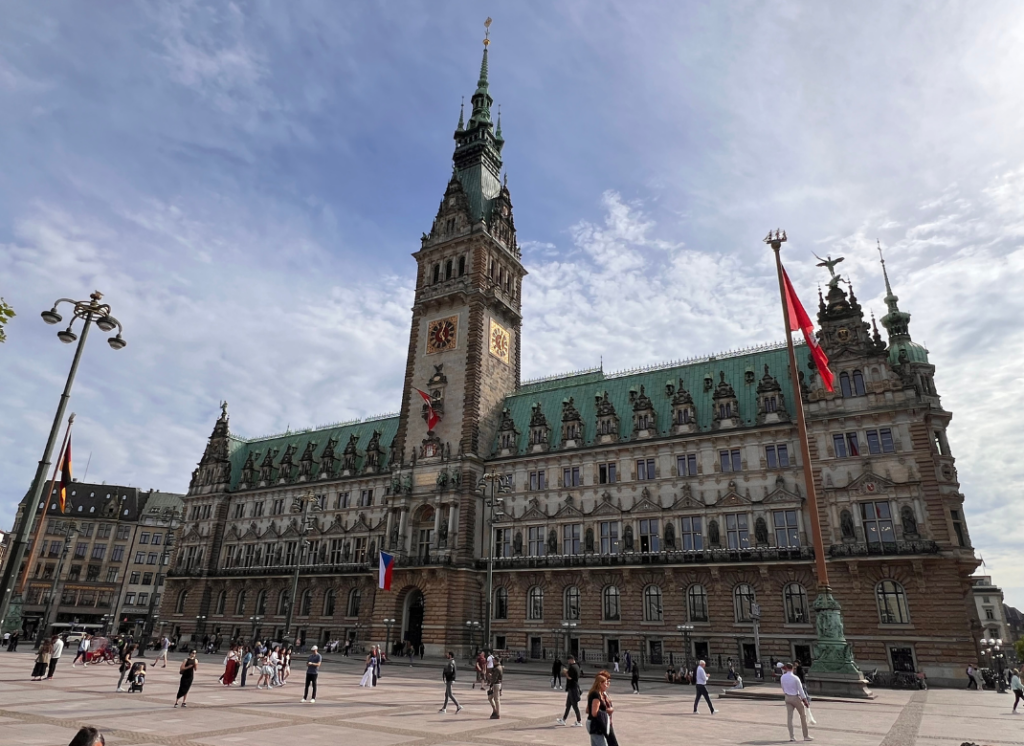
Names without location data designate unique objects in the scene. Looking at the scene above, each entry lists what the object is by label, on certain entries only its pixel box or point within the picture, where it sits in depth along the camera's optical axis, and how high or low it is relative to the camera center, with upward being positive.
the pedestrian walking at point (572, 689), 20.67 -1.65
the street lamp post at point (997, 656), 41.00 -1.21
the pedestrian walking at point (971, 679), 40.41 -2.08
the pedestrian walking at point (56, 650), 30.17 -1.32
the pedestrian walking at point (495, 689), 22.45 -1.87
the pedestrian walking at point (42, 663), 29.20 -1.76
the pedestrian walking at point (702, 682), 25.38 -1.65
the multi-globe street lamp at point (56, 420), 15.54 +4.92
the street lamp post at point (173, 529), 60.29 +11.72
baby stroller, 26.50 -2.10
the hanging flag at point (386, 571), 54.16 +4.59
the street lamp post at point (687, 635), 50.12 +0.10
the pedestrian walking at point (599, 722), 11.84 -1.51
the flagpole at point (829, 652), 30.27 -0.56
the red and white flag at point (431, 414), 67.06 +21.12
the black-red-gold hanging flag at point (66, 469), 26.39 +5.90
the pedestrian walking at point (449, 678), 23.90 -1.65
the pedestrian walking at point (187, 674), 22.31 -1.60
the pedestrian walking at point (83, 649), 40.62 -1.60
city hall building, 46.69 +11.11
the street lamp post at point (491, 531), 37.22 +5.66
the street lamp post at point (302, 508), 75.75 +13.23
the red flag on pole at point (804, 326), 35.40 +16.10
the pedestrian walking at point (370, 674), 32.38 -2.19
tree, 14.74 +6.55
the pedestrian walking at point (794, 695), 18.89 -1.53
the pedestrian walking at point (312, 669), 25.23 -1.53
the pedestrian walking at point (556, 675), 33.64 -2.08
